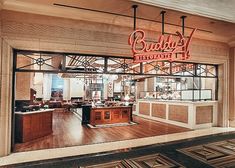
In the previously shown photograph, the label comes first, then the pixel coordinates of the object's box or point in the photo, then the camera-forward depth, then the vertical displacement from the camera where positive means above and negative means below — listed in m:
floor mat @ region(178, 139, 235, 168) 3.88 -1.59
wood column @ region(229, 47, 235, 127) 8.46 +0.05
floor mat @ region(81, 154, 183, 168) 3.70 -1.60
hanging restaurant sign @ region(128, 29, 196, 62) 4.75 +1.03
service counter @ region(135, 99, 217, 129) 8.25 -1.24
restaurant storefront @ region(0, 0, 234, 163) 4.96 +1.05
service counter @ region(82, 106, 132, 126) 9.02 -1.45
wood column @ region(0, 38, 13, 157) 4.84 -0.32
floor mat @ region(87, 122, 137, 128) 8.61 -1.87
